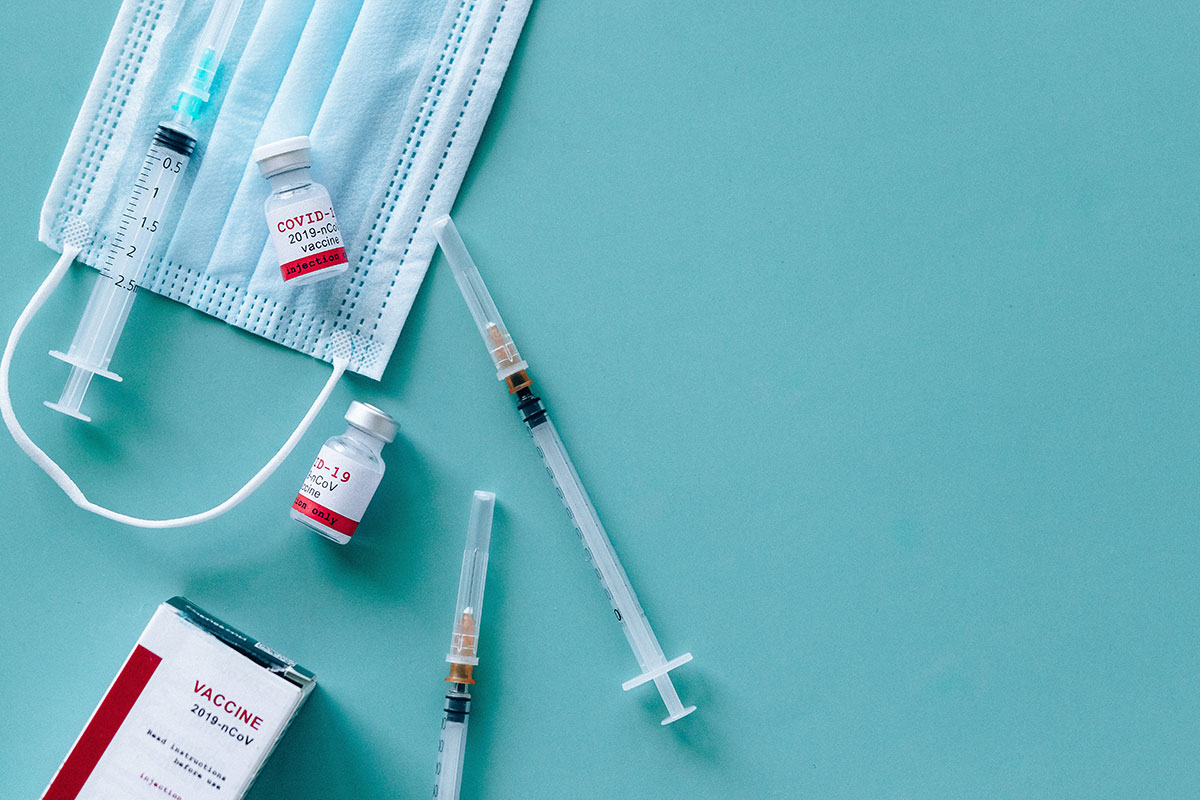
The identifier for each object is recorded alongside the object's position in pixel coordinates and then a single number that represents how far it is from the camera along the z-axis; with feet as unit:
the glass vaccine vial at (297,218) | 1.55
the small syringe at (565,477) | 1.59
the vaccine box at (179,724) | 1.49
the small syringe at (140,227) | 1.56
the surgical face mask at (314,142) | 1.58
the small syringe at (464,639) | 1.60
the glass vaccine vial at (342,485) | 1.55
